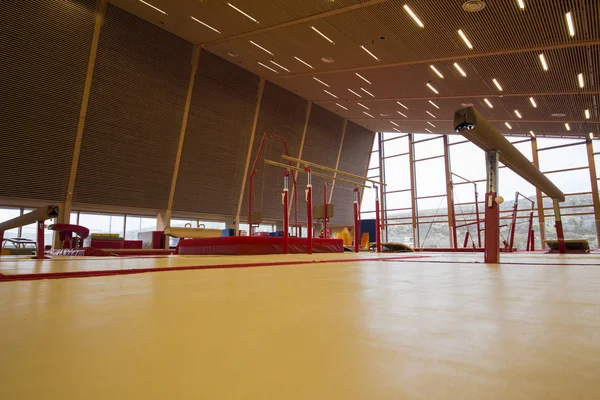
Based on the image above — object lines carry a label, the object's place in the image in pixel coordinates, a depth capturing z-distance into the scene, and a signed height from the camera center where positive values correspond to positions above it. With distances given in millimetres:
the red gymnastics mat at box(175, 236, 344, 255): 6730 +3
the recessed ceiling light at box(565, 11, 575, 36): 7093 +4686
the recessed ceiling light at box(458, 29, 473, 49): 8395 +5062
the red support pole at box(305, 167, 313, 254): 7496 +549
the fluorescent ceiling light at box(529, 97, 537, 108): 10830 +4647
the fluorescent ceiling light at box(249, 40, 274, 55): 11240 +6308
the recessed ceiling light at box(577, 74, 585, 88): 9023 +4459
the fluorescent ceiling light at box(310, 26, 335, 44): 9609 +5793
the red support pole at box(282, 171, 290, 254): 7207 +538
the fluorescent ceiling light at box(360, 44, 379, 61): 10031 +5584
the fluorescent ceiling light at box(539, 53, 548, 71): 8523 +4654
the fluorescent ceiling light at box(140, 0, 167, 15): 9888 +6569
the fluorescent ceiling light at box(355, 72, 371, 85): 11941 +5741
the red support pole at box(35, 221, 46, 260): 4875 -19
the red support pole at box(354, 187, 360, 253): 8875 +527
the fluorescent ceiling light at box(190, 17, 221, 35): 10395 +6467
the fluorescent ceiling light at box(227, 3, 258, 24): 9126 +6060
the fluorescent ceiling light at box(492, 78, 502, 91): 10025 +4775
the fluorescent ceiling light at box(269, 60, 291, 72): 12539 +6404
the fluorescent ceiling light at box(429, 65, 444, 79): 10177 +5158
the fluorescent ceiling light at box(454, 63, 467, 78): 9805 +5010
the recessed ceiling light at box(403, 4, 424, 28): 7980 +5305
